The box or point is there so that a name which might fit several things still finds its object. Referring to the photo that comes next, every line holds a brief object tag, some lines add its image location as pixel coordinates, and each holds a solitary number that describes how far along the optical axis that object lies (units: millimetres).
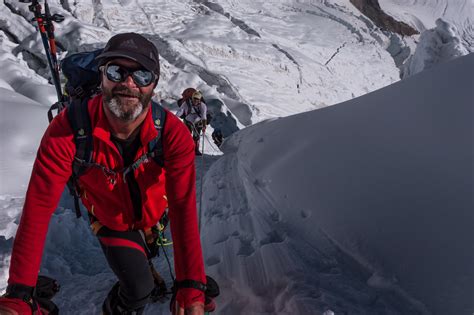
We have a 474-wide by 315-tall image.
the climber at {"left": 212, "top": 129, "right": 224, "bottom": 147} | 8977
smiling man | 1636
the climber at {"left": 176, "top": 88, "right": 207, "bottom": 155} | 7605
